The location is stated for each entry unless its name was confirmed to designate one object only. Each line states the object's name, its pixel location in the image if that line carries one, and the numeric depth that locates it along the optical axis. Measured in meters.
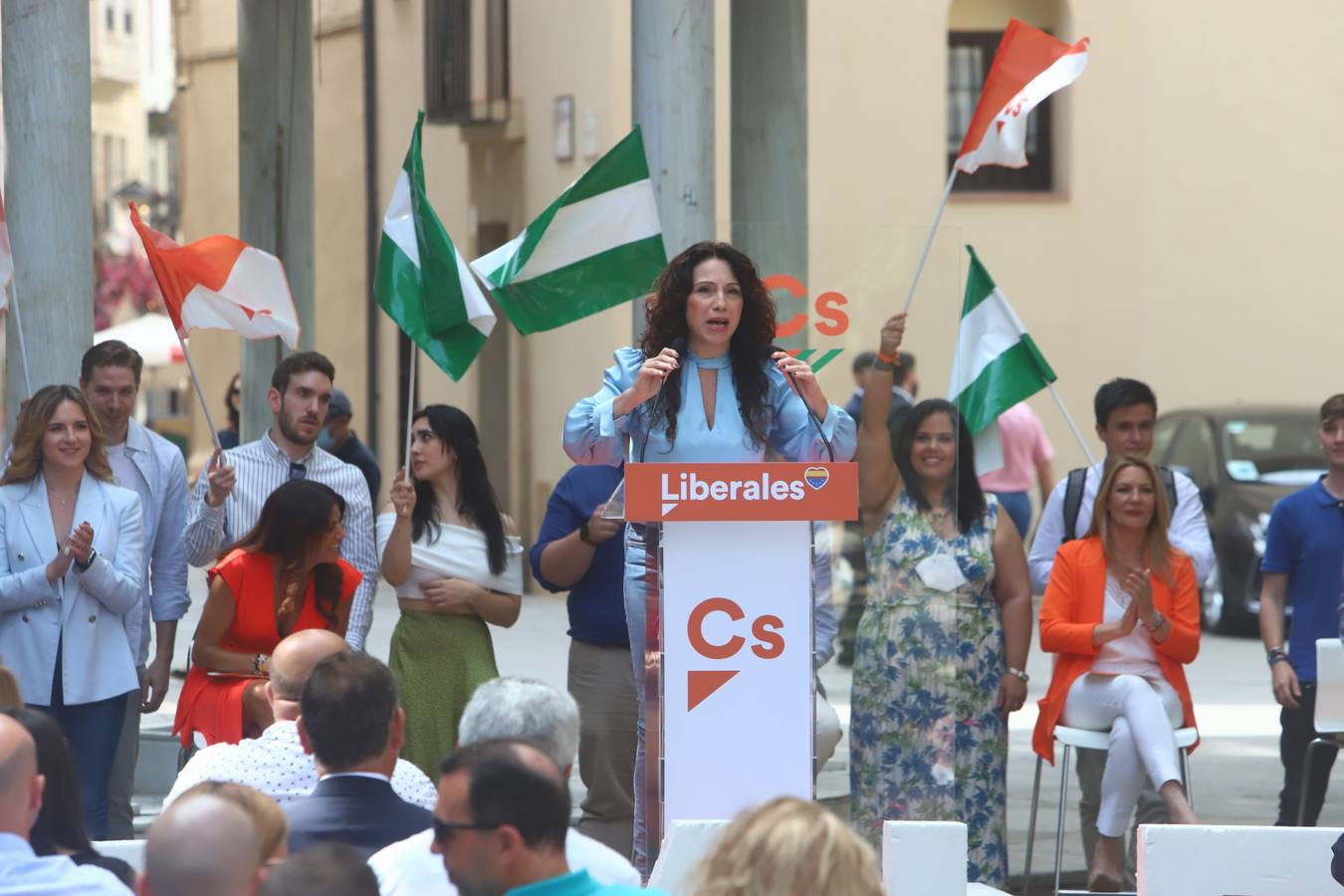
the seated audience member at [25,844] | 7.57
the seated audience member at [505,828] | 7.20
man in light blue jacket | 14.67
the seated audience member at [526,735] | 8.17
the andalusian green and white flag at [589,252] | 15.45
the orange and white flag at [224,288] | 15.76
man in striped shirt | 15.12
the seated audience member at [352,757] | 8.83
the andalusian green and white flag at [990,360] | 17.04
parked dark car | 28.88
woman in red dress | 14.00
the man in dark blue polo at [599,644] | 14.67
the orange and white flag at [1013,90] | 16.63
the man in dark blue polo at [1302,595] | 15.48
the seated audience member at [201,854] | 6.84
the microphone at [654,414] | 11.59
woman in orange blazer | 14.54
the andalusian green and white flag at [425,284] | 15.56
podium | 10.70
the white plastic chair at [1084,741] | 14.66
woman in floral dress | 14.78
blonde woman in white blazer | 13.80
